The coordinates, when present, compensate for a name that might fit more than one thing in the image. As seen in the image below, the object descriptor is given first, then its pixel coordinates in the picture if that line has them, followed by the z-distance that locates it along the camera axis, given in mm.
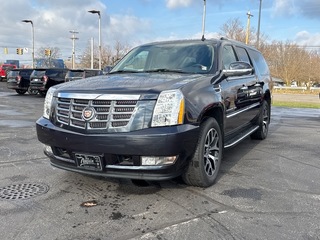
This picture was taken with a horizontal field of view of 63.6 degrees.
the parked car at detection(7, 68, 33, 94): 15887
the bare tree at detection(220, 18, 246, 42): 26260
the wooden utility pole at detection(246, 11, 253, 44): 22592
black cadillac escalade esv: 2599
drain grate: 2901
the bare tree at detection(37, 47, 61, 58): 58816
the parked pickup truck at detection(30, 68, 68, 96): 14626
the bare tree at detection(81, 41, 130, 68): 42574
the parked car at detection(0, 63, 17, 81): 27510
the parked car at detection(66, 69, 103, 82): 13952
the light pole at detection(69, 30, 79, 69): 43311
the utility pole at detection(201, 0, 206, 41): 22321
